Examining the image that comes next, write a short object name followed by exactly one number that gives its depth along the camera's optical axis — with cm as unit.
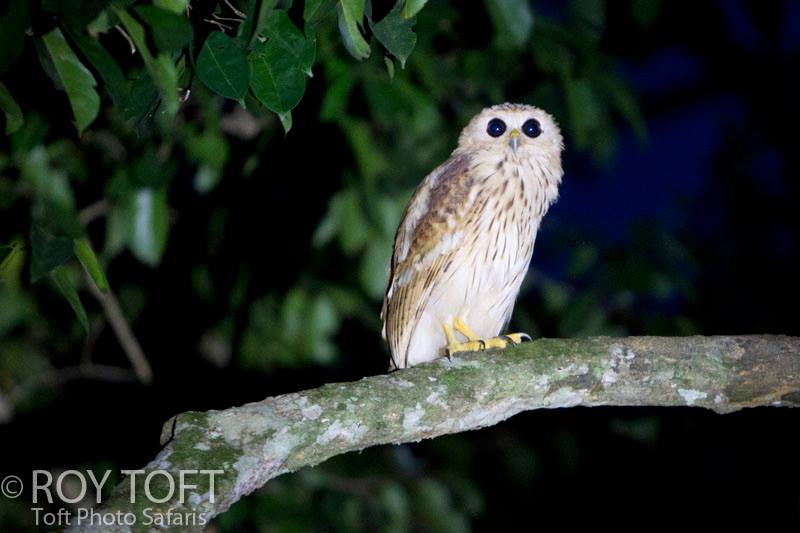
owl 1067
